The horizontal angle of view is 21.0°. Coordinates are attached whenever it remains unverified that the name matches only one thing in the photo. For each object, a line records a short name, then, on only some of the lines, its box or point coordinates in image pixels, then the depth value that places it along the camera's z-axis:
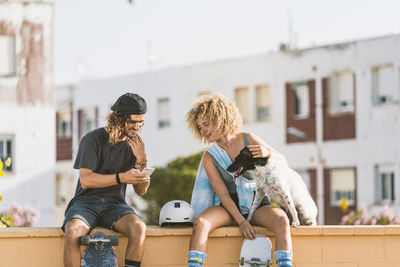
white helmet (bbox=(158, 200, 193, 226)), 10.00
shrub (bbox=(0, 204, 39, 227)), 18.45
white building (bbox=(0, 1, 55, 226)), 39.48
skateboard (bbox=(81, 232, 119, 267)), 9.35
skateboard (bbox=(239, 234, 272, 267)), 9.75
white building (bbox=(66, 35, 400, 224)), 40.67
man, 9.44
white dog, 9.87
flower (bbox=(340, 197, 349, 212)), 38.55
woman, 9.73
